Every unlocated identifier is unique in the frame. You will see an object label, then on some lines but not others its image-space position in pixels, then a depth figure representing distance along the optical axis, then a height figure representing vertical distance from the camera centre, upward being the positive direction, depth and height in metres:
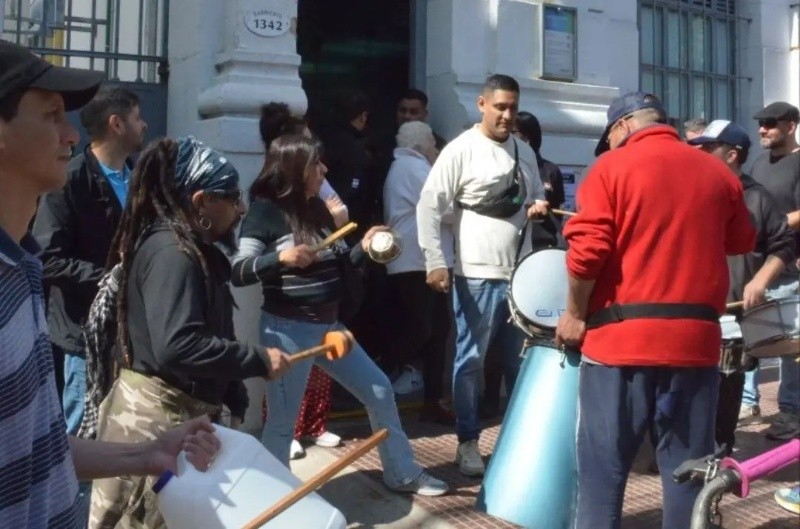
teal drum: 4.44 -0.64
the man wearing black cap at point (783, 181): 6.10 +0.74
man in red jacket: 3.50 +0.00
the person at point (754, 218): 5.28 +0.41
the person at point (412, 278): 5.81 +0.11
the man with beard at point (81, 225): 4.06 +0.26
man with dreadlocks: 3.09 -0.02
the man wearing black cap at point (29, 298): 1.63 -0.01
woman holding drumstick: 4.43 +0.11
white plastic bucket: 2.65 -0.49
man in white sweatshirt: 5.06 +0.36
